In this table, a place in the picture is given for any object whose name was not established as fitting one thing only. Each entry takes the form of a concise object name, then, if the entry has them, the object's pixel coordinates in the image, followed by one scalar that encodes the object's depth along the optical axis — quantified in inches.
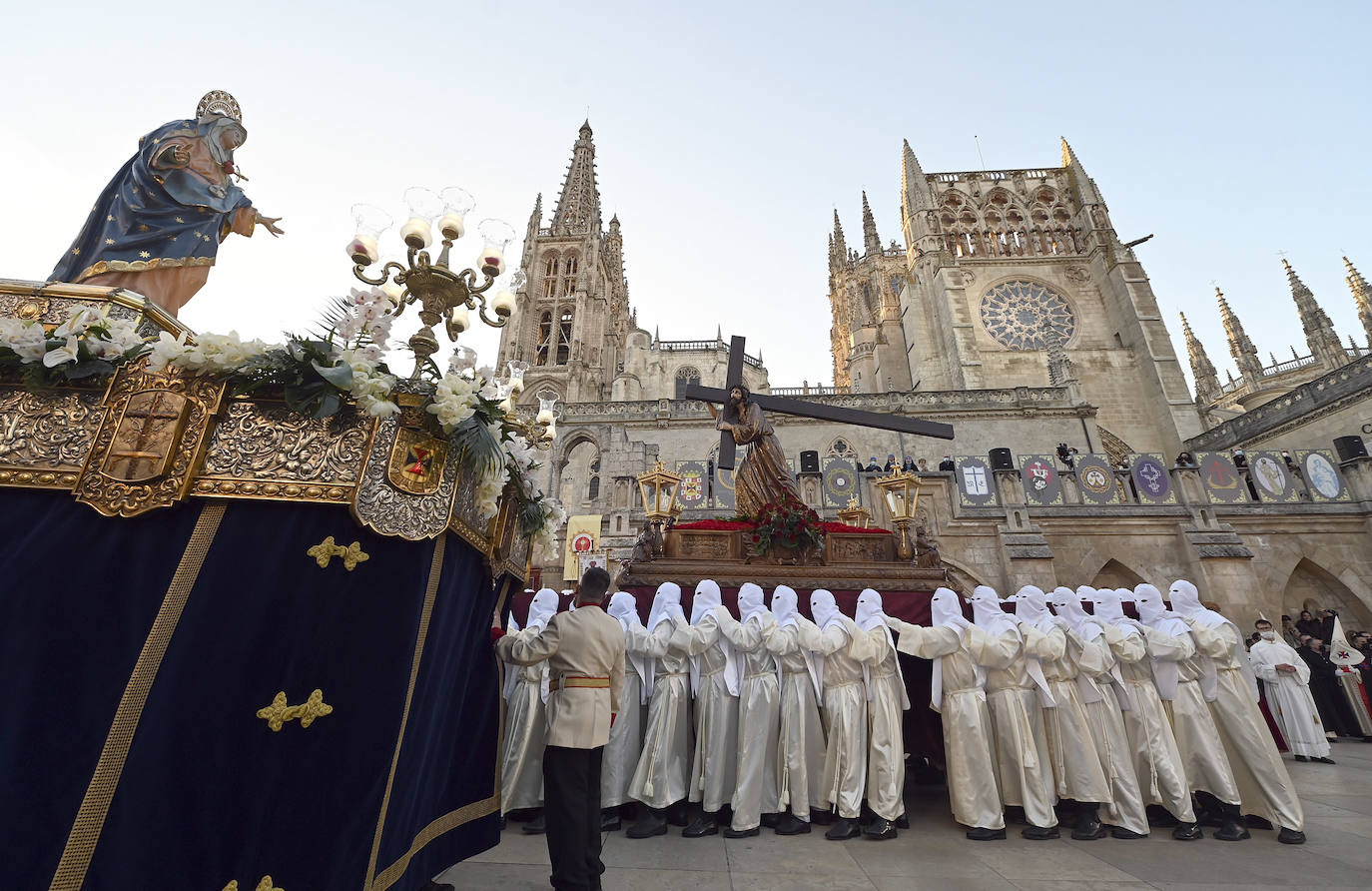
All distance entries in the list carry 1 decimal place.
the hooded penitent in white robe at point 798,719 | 169.0
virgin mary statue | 136.0
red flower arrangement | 249.8
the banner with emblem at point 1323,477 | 526.9
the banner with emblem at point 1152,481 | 551.2
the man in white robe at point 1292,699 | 284.0
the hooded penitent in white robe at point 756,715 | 164.2
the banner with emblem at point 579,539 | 614.5
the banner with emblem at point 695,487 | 636.1
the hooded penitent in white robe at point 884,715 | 163.0
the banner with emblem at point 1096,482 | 560.7
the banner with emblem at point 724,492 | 624.4
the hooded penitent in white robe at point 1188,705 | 169.3
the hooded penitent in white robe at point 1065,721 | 166.1
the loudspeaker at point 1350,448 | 529.0
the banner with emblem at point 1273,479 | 538.0
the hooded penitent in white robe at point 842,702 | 165.8
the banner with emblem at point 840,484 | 593.3
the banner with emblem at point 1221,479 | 546.0
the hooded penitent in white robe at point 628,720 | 171.2
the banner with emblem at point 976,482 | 558.3
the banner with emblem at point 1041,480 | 561.9
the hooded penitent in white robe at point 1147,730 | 167.0
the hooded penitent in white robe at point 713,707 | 170.6
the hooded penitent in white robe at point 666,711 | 168.2
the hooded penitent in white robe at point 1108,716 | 165.8
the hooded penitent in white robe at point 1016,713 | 165.2
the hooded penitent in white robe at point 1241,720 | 159.9
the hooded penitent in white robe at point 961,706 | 162.7
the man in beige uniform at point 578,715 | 112.9
